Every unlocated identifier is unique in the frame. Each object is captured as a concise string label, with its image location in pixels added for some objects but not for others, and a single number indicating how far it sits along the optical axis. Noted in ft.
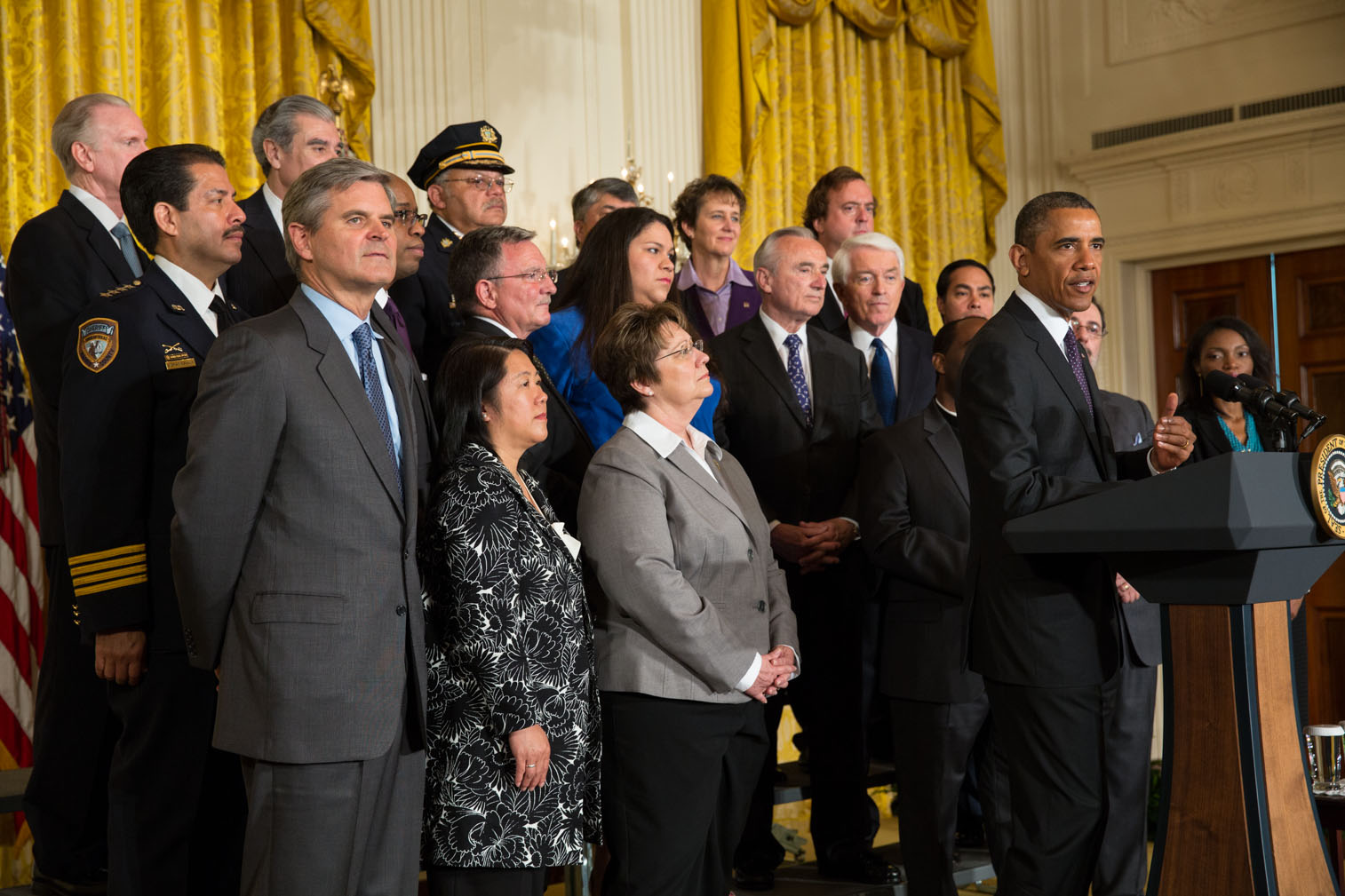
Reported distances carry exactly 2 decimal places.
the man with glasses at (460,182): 13.11
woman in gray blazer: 9.35
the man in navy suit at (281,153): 11.05
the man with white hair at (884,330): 14.17
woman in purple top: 14.58
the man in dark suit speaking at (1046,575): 8.82
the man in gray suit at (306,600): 7.38
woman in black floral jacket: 8.55
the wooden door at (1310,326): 22.18
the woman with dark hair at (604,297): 11.46
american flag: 13.66
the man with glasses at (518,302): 10.82
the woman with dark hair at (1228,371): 13.55
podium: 7.30
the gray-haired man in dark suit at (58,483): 9.70
